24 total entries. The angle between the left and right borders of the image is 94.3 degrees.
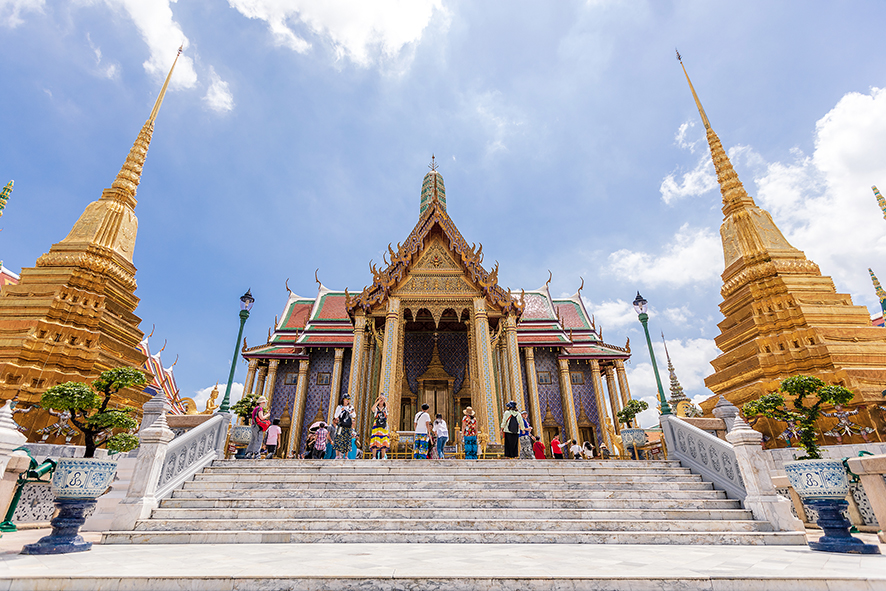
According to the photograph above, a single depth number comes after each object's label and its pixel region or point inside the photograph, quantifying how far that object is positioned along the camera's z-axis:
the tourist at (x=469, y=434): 9.32
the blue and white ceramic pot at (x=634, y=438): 10.14
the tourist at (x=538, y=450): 10.29
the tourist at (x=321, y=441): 8.93
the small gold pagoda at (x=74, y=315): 11.17
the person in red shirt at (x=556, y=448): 12.23
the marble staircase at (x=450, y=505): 4.68
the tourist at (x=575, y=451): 13.69
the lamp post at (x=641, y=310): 10.59
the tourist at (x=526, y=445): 9.90
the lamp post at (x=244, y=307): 9.53
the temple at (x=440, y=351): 13.01
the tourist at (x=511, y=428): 9.33
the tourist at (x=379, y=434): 8.84
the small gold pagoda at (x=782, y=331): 10.48
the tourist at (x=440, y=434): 9.16
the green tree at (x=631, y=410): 15.15
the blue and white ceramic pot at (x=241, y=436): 8.71
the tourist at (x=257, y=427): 9.07
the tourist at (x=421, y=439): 9.08
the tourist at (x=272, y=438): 9.42
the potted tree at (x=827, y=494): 3.83
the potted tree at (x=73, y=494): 3.64
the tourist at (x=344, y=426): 8.68
